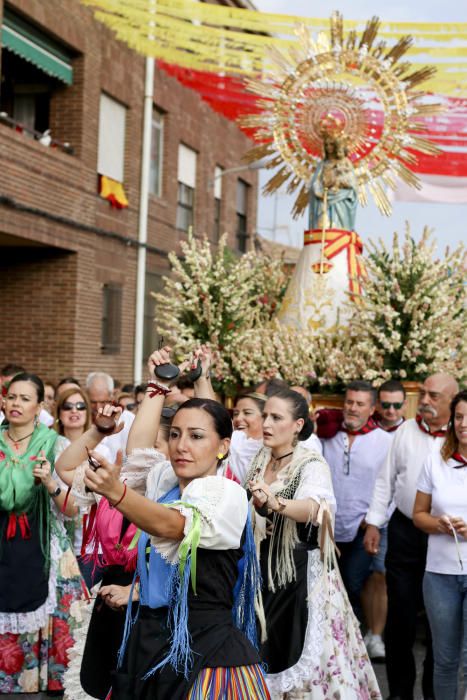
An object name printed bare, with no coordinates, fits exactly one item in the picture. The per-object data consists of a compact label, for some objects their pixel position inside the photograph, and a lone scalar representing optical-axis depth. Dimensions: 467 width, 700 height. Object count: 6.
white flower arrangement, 8.58
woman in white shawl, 4.75
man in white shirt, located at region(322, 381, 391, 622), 7.21
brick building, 14.08
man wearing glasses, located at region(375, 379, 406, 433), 7.47
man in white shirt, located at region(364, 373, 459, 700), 5.78
